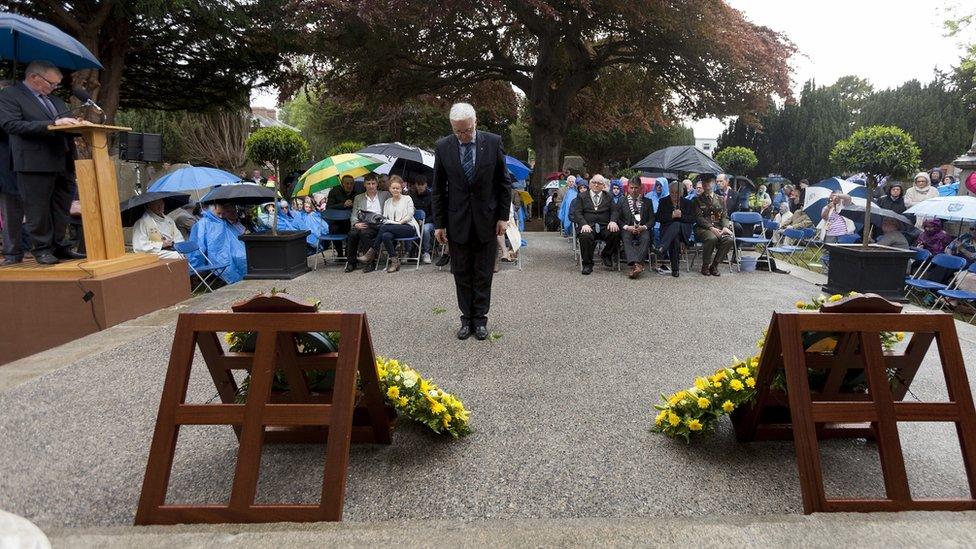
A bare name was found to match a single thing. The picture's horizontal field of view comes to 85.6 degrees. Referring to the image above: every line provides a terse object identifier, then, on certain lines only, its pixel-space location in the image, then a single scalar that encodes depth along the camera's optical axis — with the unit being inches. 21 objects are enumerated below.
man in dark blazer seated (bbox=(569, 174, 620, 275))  342.6
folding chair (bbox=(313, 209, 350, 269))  367.6
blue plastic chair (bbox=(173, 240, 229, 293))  302.0
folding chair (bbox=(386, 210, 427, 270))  357.7
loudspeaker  304.7
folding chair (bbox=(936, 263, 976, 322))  256.4
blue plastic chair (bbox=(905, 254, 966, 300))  273.6
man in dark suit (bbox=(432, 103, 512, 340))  181.3
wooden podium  203.2
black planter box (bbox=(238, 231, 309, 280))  323.0
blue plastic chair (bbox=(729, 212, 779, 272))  350.6
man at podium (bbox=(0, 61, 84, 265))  196.4
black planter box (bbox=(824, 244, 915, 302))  264.2
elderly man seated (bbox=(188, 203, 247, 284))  327.0
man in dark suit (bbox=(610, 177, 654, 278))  333.7
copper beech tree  551.5
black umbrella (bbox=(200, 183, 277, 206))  341.1
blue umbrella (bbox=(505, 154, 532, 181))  549.6
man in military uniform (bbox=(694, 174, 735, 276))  338.0
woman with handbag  350.9
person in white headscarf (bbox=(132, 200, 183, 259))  294.4
